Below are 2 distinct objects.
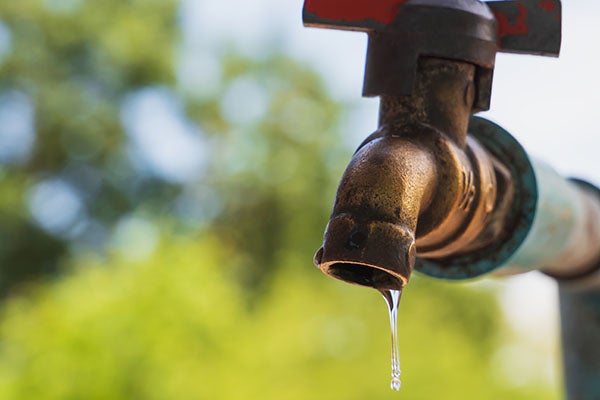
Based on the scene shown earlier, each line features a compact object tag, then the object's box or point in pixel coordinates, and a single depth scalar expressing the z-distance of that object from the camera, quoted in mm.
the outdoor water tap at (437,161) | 509
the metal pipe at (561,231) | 555
